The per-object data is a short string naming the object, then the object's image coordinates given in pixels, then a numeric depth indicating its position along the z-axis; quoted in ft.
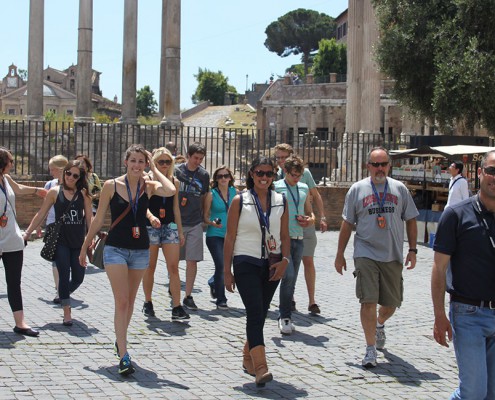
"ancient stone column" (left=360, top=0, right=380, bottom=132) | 84.64
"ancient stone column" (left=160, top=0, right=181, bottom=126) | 83.10
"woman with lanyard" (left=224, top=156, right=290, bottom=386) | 21.75
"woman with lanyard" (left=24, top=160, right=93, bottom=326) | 28.40
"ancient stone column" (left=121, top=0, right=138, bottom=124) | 88.17
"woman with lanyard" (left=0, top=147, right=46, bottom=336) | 26.25
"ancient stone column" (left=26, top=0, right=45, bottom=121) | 83.46
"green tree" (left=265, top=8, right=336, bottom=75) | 329.31
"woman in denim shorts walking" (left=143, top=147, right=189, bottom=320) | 28.94
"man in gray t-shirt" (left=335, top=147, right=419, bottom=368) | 23.88
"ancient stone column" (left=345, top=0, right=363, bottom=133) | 92.27
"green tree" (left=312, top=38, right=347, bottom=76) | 259.19
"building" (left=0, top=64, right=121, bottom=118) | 270.46
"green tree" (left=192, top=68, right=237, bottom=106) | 331.98
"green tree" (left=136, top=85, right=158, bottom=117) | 342.44
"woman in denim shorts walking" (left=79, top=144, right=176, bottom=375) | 22.85
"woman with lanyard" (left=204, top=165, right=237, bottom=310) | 31.96
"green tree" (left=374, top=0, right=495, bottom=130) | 69.67
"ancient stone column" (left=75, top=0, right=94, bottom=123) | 84.84
